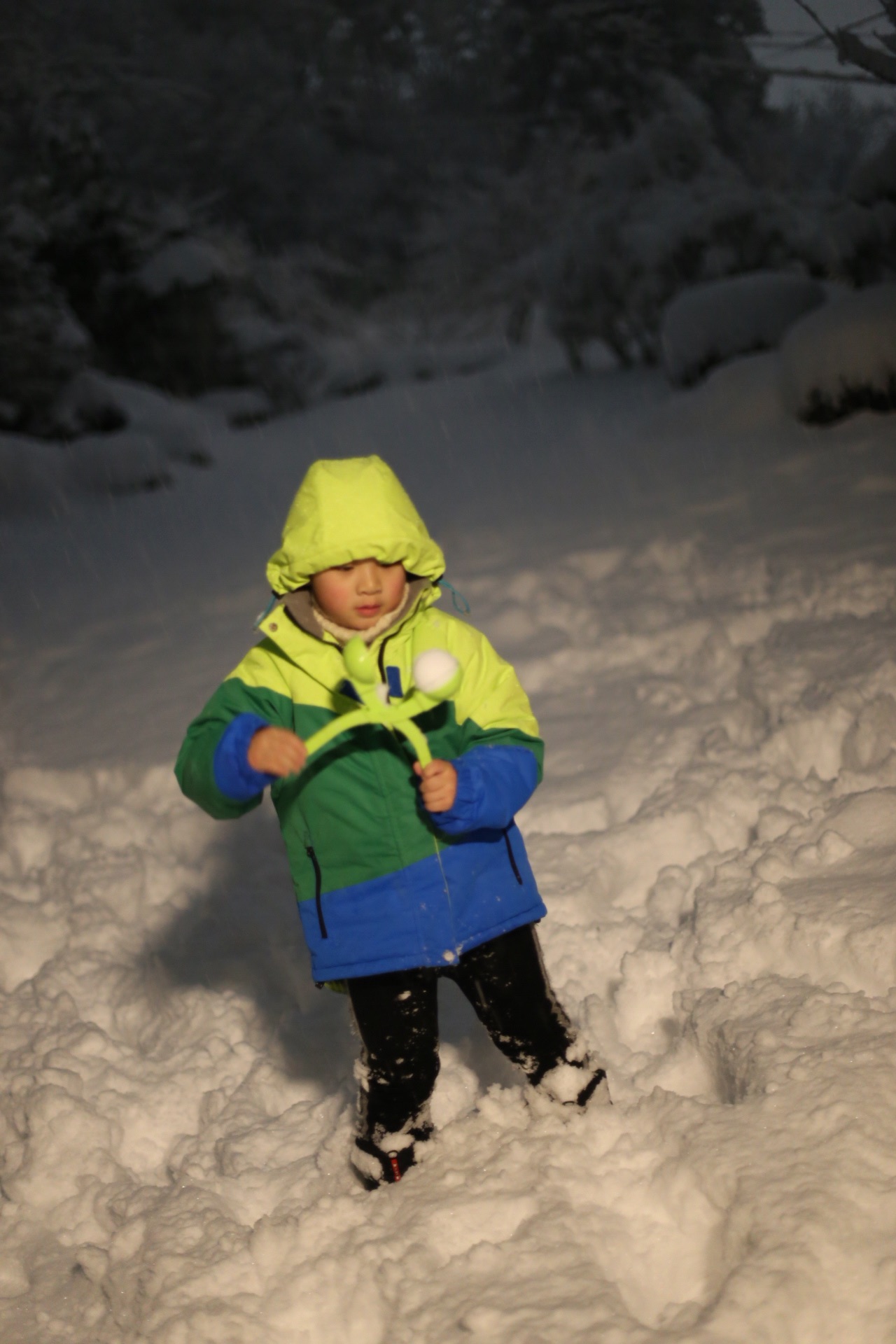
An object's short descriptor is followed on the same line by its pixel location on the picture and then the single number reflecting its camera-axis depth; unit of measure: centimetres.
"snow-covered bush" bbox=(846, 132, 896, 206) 1088
